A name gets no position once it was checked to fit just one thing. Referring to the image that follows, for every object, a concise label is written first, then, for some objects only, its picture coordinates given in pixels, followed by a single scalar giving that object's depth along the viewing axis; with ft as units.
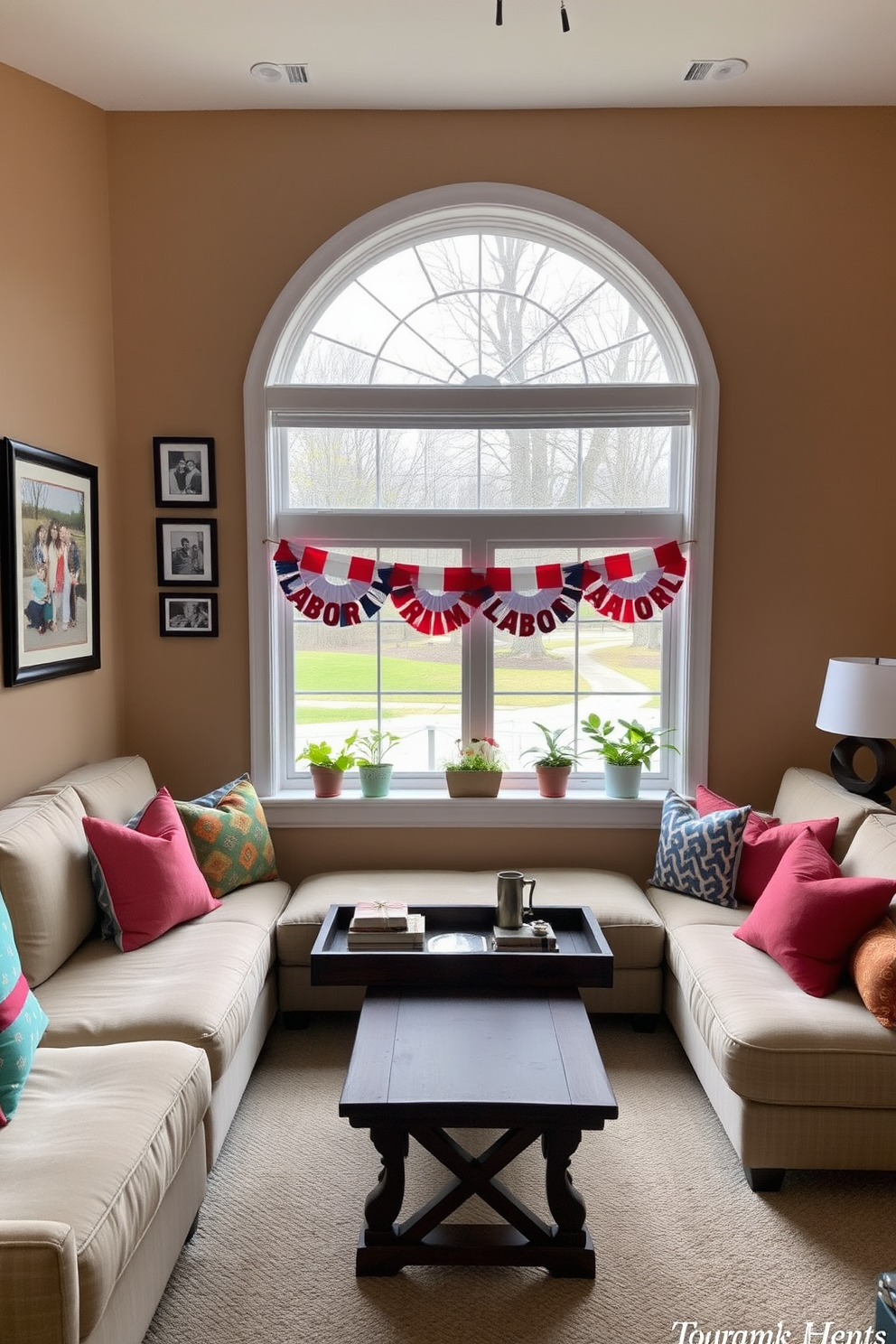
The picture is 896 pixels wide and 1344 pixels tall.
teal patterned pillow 6.58
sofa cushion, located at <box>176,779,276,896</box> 11.03
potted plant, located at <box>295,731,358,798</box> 12.56
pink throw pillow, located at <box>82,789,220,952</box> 9.62
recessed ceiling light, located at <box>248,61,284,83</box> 10.75
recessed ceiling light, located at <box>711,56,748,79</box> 10.69
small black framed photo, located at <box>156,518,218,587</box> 12.41
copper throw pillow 8.07
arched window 12.41
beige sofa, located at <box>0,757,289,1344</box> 5.30
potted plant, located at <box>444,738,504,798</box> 12.51
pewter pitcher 9.20
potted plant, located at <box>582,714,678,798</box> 12.58
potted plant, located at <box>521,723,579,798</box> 12.58
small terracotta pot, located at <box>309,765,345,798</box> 12.56
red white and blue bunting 12.60
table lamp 10.33
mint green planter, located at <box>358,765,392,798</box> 12.58
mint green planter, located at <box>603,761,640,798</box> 12.57
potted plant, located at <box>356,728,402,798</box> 12.59
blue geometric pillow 11.08
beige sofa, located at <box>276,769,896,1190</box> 7.94
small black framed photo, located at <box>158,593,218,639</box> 12.52
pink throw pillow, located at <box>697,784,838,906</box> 10.84
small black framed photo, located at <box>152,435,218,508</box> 12.32
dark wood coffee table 6.73
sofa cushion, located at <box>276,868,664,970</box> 10.61
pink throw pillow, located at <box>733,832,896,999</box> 8.71
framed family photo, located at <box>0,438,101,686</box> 9.84
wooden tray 8.54
